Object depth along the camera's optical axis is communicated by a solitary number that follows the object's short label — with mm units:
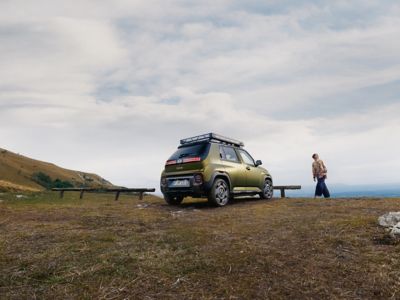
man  16281
